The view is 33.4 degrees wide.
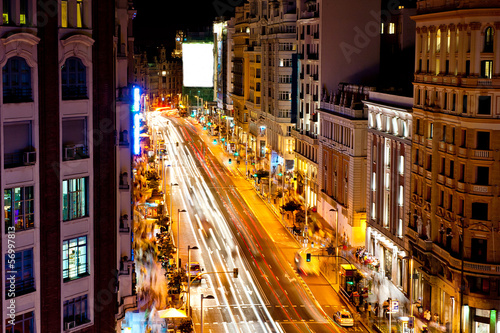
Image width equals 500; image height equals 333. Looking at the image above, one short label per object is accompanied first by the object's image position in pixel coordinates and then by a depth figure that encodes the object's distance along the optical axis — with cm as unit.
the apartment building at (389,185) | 8050
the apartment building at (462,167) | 6612
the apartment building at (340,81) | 10344
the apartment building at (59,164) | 3334
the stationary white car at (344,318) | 7006
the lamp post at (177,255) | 8699
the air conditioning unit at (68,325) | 3564
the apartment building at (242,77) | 18675
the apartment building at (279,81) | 14350
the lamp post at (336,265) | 8522
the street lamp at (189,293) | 7253
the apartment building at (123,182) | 4112
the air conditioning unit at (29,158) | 3356
